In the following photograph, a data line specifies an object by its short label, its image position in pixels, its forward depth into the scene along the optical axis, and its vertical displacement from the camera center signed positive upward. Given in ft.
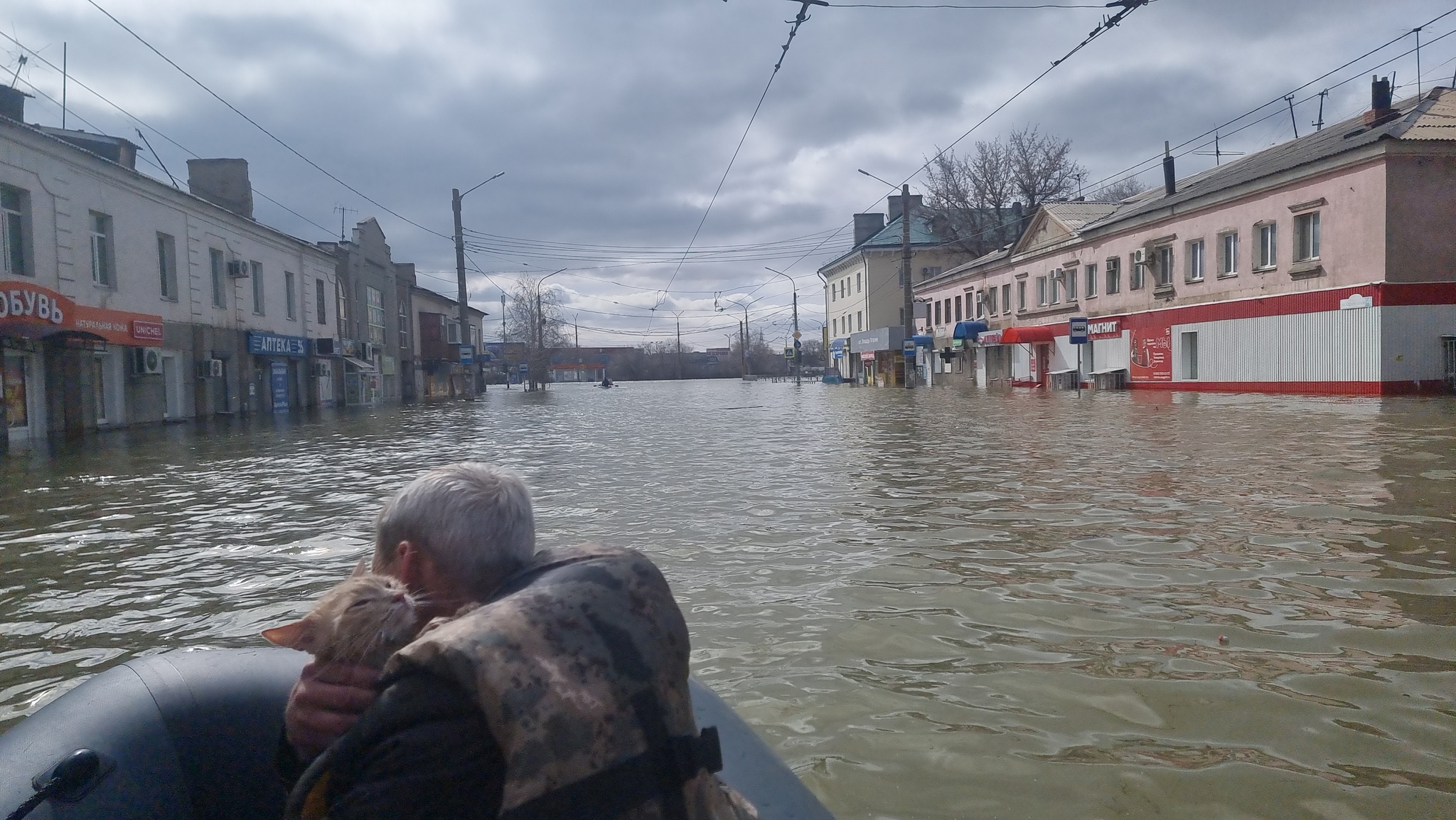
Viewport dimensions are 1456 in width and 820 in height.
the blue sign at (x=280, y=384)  104.99 +0.64
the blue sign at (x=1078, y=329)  92.02 +3.96
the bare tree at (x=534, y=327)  243.60 +15.90
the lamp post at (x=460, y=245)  135.74 +20.61
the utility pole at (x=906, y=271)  113.39 +13.36
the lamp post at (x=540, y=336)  242.99 +12.59
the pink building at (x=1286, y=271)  70.44 +8.77
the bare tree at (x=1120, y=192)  197.18 +38.34
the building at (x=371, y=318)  133.18 +11.18
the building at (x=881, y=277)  194.85 +21.40
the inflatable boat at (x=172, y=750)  5.67 -2.36
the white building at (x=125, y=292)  61.31 +8.49
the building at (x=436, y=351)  175.01 +6.62
